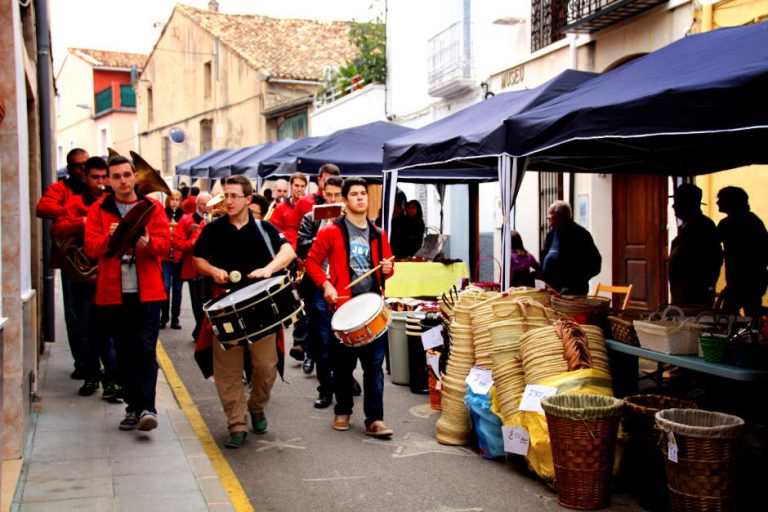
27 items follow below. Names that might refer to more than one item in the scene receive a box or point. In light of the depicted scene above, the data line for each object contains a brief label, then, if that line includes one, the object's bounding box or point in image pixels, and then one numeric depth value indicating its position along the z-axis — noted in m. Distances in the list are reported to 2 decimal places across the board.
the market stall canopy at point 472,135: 8.31
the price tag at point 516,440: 5.95
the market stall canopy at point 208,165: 22.12
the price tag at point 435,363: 7.82
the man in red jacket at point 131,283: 6.58
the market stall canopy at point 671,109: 5.50
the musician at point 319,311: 7.78
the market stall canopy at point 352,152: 13.80
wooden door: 12.70
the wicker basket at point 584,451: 5.33
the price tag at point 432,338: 7.73
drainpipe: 9.37
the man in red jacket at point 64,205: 7.61
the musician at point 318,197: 9.07
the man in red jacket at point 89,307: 7.50
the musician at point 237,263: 6.66
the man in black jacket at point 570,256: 10.20
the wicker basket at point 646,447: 5.32
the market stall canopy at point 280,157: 16.59
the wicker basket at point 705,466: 4.79
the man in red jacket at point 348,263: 7.14
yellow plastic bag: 5.77
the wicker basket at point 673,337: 5.86
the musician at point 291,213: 10.12
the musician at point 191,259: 11.11
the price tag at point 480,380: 6.45
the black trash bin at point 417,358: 8.72
